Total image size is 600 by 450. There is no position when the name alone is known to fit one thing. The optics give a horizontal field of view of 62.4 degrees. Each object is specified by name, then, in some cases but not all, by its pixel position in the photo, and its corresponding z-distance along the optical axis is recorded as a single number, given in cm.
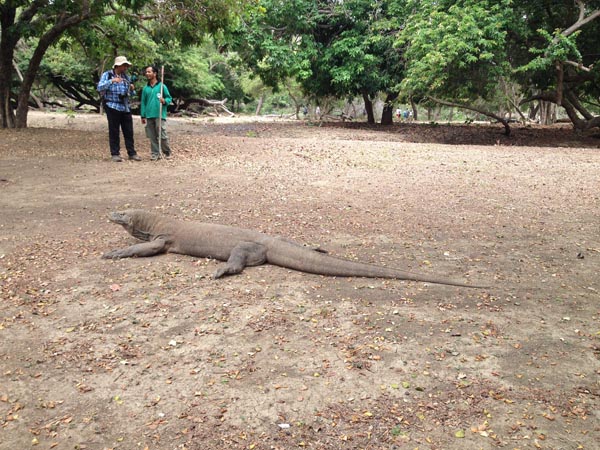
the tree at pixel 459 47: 1227
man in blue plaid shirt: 812
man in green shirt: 852
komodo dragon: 393
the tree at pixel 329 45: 1733
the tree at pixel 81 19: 1009
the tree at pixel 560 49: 1198
